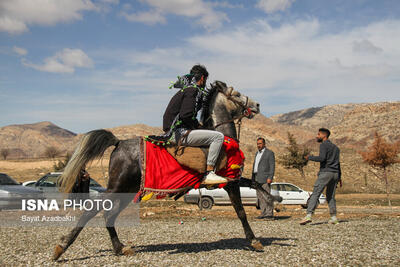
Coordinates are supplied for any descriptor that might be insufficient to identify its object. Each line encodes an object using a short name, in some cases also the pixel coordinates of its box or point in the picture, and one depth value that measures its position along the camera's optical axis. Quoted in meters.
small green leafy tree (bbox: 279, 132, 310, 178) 30.43
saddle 6.65
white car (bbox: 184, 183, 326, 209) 19.84
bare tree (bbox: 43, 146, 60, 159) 71.56
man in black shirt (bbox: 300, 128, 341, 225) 10.27
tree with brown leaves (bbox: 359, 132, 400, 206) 25.47
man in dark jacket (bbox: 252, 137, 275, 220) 12.46
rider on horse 6.61
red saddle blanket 6.47
